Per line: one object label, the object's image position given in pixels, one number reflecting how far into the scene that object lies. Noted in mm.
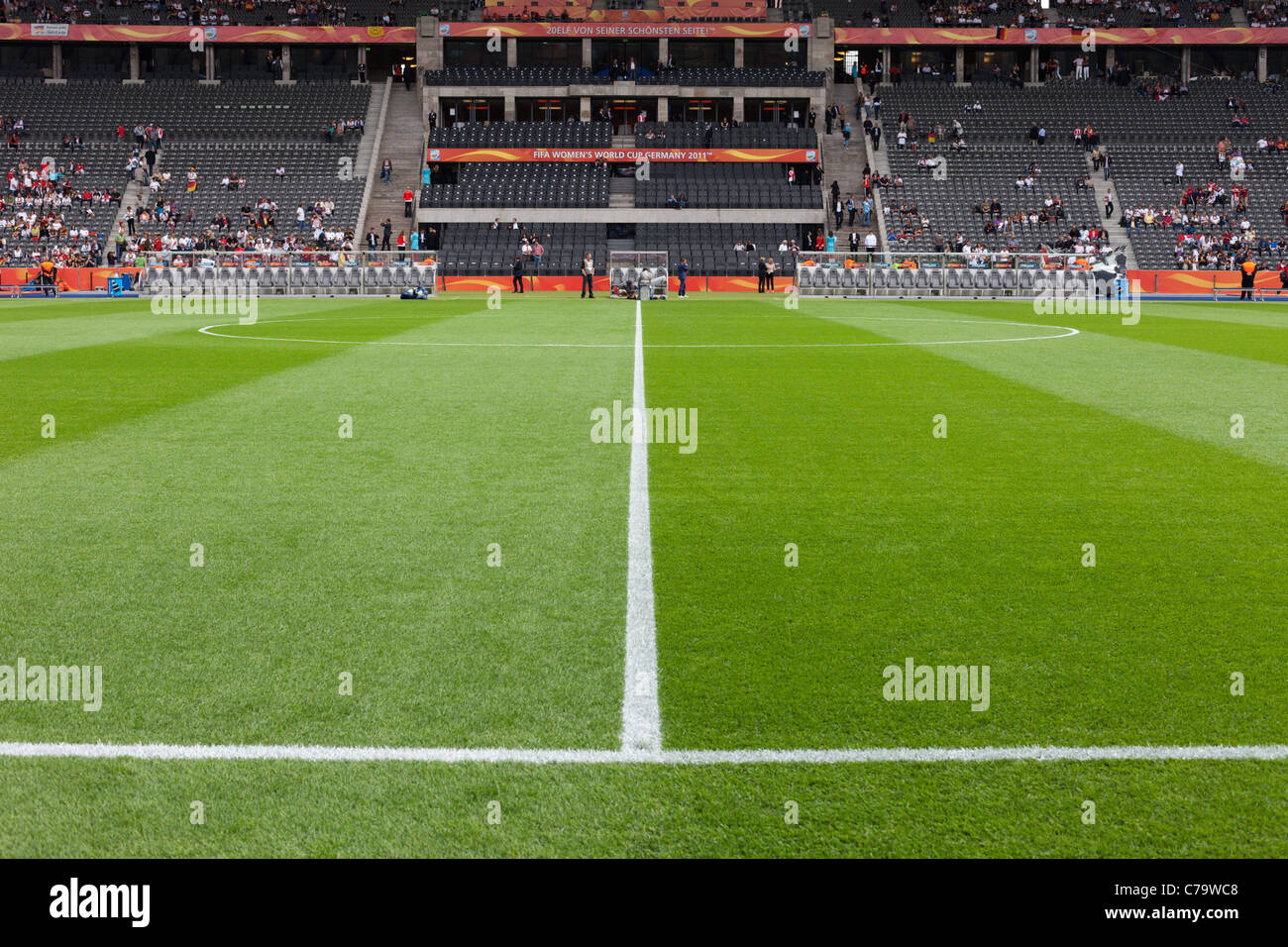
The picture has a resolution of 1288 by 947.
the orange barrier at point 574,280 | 50750
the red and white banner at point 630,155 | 69125
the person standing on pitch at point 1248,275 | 46938
